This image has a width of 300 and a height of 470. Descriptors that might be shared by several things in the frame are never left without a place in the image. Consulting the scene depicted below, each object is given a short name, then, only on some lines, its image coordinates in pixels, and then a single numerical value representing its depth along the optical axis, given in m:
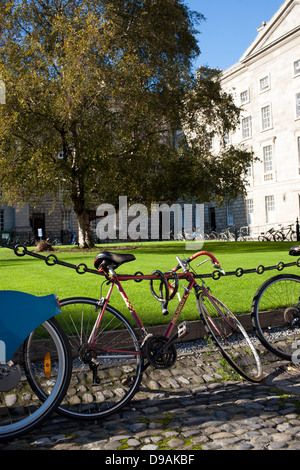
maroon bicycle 3.53
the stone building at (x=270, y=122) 37.75
